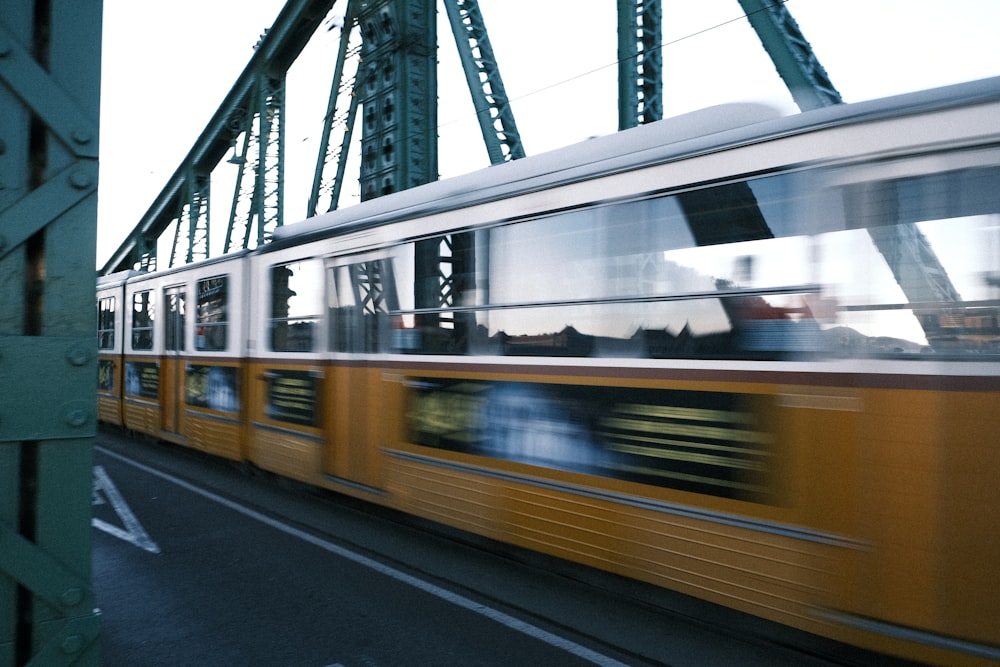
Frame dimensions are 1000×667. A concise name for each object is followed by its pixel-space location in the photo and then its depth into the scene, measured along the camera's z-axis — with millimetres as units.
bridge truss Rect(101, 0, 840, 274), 9062
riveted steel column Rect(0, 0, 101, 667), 1456
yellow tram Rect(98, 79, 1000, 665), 3127
